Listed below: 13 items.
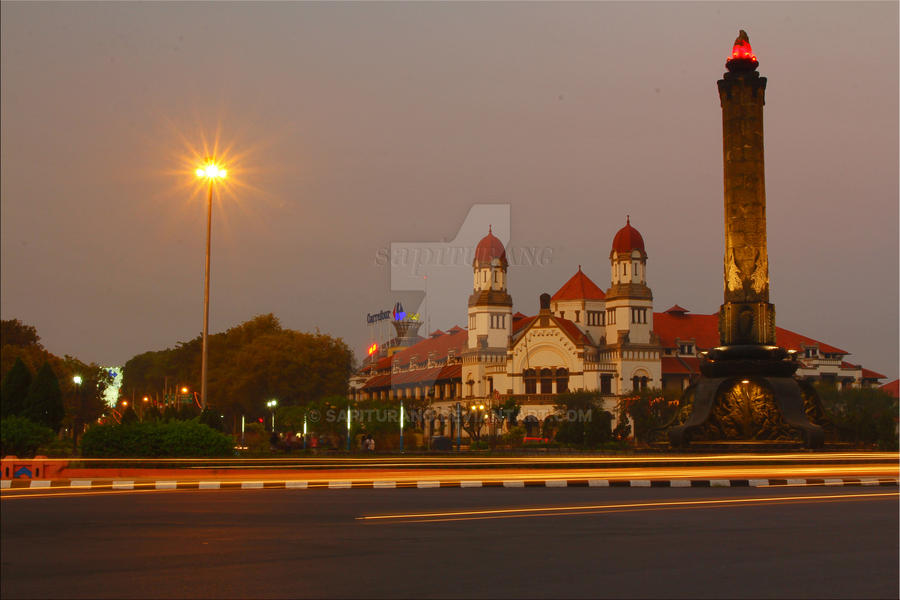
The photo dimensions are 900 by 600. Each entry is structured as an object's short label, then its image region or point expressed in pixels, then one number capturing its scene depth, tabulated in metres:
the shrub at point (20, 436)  27.56
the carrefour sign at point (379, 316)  174.62
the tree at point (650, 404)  85.50
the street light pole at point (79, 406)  69.62
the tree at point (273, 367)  74.44
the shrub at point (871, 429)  36.24
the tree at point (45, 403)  32.41
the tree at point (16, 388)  32.56
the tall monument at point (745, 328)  35.47
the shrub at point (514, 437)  69.12
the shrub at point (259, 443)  50.53
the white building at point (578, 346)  107.69
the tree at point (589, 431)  51.72
